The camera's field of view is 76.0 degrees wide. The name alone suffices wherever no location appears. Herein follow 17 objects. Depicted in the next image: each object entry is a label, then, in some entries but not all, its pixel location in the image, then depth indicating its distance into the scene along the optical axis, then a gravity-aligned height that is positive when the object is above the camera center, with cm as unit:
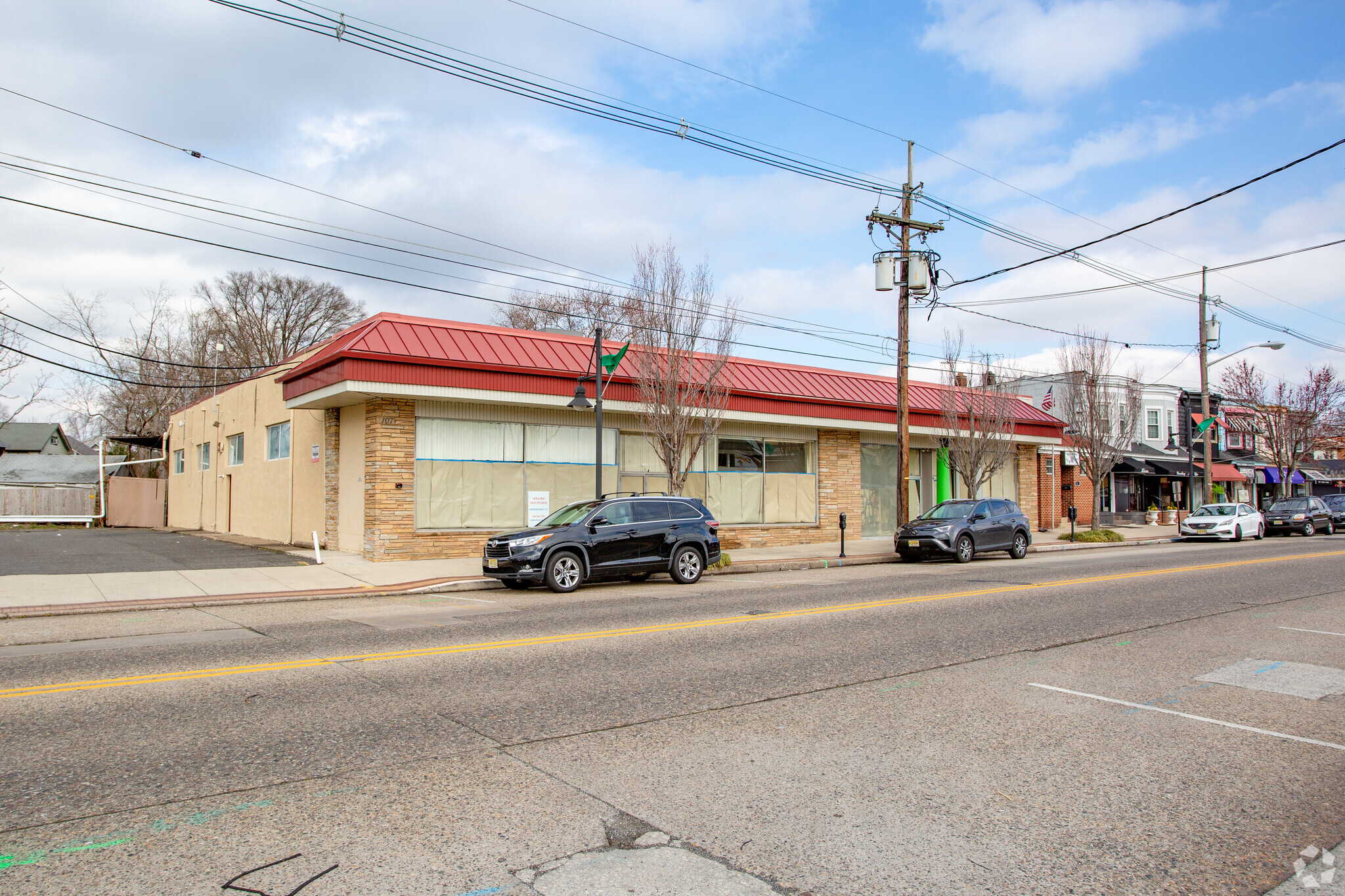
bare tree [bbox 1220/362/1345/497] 4419 +380
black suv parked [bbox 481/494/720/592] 1453 -103
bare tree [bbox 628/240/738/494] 1959 +259
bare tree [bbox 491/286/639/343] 3797 +810
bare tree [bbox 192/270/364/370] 4566 +912
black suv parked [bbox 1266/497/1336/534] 3347 -117
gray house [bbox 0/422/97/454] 5444 +311
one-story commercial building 1862 +109
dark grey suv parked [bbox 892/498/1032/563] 2064 -110
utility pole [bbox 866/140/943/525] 2272 +429
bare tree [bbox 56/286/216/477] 4578 +562
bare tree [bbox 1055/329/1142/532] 2828 +241
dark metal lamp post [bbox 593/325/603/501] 1788 +178
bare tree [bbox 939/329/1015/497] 2653 +189
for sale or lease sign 2034 -47
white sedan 2981 -126
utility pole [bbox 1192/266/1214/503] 3391 +432
